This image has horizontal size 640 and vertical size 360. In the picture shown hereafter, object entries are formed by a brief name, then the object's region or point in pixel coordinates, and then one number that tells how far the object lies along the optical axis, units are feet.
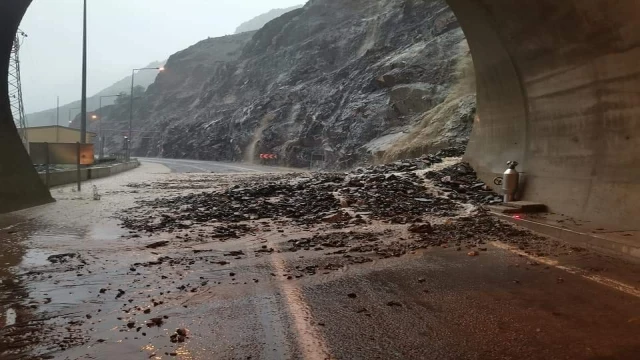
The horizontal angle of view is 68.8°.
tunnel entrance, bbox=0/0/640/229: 26.91
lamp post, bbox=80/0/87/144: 89.20
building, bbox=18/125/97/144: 120.63
